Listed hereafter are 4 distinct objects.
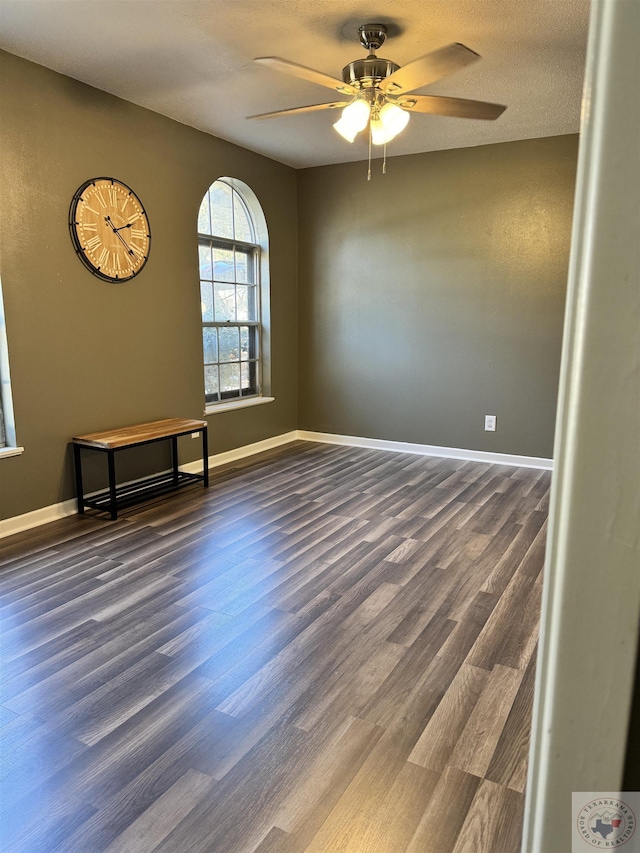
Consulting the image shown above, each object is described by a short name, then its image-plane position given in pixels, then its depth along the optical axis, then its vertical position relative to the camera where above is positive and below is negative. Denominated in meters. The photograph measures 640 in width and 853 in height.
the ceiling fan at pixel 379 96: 2.62 +1.11
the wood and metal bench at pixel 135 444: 3.69 -0.94
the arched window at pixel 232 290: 5.00 +0.28
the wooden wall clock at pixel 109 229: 3.70 +0.61
